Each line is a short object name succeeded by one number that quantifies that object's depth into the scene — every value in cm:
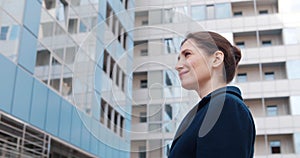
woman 105
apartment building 2112
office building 934
